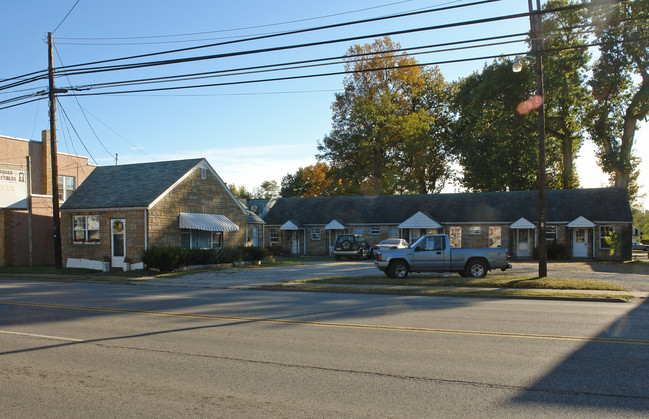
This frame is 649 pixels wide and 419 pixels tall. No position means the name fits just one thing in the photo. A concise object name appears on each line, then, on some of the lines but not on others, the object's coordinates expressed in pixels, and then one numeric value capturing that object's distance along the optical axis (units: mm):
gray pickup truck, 20281
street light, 17109
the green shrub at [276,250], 44188
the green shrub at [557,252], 34438
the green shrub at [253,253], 30172
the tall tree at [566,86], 40938
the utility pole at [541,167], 18594
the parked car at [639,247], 55572
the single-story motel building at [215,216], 26781
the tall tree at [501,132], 44812
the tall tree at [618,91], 37969
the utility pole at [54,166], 23750
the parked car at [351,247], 35438
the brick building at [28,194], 29484
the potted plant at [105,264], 25781
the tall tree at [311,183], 63916
